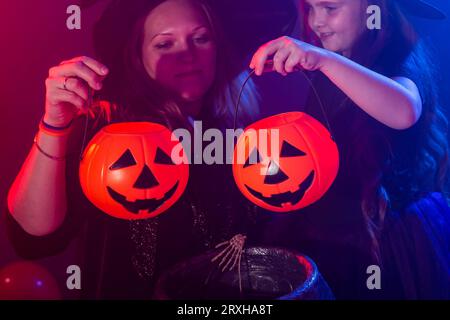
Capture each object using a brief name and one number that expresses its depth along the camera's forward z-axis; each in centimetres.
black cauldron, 150
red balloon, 181
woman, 177
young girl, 184
